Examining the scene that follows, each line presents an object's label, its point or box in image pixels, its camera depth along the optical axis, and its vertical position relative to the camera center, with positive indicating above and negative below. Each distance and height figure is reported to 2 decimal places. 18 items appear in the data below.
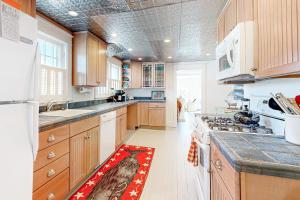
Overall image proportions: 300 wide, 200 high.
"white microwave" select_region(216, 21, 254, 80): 1.23 +0.42
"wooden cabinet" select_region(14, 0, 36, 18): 1.31 +0.82
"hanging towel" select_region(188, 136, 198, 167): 1.88 -0.67
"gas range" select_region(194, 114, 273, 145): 1.33 -0.27
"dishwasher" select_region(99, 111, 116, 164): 2.47 -0.63
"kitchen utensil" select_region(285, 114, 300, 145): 0.93 -0.18
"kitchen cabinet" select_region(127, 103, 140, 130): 4.92 -0.58
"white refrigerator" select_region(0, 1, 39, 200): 0.90 -0.03
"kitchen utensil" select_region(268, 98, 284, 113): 1.25 -0.05
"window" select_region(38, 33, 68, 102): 2.22 +0.47
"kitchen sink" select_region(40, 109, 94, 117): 2.00 -0.19
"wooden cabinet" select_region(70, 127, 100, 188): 1.78 -0.72
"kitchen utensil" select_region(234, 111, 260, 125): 1.56 -0.19
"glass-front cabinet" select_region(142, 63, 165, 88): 5.33 +0.83
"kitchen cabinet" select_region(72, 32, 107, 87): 2.61 +0.69
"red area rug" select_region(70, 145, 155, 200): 1.82 -1.12
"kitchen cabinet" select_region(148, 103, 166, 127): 5.03 -0.52
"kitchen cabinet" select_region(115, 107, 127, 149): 3.19 -0.60
